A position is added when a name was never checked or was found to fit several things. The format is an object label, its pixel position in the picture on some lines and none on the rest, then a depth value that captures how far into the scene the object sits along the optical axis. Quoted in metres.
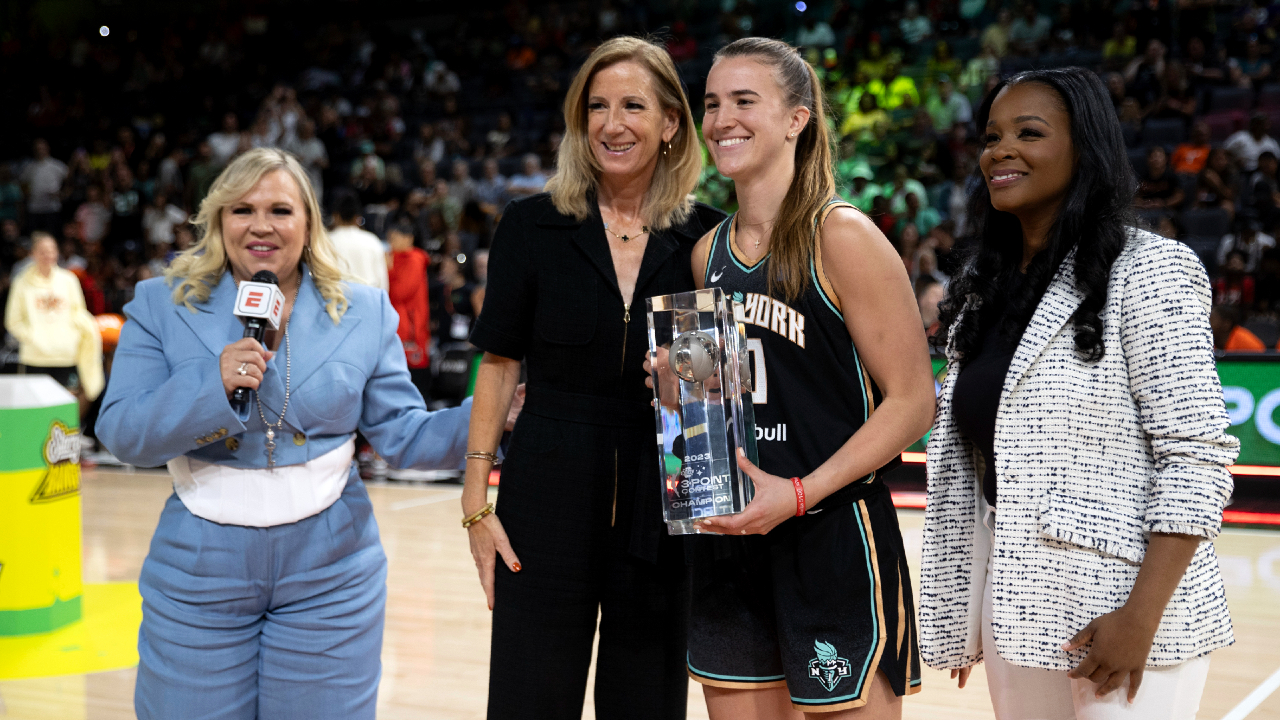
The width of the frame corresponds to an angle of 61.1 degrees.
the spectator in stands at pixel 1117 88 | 9.78
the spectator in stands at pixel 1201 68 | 9.96
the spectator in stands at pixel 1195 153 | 9.20
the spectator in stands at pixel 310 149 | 13.66
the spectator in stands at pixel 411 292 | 8.14
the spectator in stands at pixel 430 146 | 13.47
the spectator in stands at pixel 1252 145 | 8.95
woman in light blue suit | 2.13
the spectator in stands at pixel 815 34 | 12.62
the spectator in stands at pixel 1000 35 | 11.20
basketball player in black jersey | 1.77
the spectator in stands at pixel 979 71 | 10.70
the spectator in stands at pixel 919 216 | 9.44
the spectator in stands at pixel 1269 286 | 7.74
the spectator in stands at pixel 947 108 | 10.68
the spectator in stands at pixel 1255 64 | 9.69
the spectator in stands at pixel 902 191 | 9.71
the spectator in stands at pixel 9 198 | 14.45
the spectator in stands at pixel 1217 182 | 8.75
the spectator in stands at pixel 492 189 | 11.81
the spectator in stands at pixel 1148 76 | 10.00
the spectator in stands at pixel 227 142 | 13.81
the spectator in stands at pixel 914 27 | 12.05
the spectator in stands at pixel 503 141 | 13.05
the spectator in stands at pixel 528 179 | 11.47
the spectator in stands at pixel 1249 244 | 7.94
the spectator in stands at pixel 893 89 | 11.07
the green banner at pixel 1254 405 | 5.94
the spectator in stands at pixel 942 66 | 11.03
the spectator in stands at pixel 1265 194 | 8.27
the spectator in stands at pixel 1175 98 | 9.73
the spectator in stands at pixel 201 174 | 12.88
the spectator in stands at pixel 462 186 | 11.80
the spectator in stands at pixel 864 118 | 10.82
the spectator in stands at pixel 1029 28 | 11.09
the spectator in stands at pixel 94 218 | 13.66
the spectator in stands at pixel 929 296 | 6.95
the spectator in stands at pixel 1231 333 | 6.82
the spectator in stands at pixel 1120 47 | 10.39
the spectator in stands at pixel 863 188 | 9.68
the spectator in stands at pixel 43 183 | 14.25
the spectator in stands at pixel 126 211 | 13.62
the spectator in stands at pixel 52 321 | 8.07
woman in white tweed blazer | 1.53
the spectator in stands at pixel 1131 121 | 9.62
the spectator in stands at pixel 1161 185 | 8.80
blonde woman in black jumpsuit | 2.07
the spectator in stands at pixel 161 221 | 12.67
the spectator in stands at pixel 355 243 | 7.23
